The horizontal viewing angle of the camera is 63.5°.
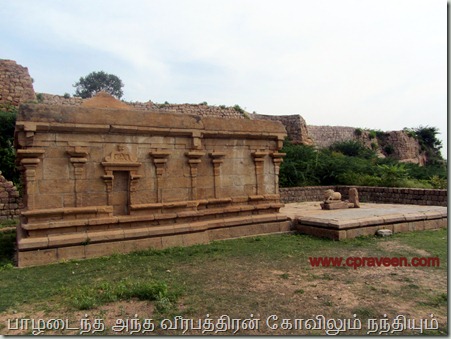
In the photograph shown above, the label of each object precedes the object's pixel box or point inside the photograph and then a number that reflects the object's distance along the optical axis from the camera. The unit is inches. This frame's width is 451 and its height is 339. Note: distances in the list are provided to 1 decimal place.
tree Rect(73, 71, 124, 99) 2021.4
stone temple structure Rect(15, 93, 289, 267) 255.9
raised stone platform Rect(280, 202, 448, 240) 329.4
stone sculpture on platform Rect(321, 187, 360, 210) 457.1
